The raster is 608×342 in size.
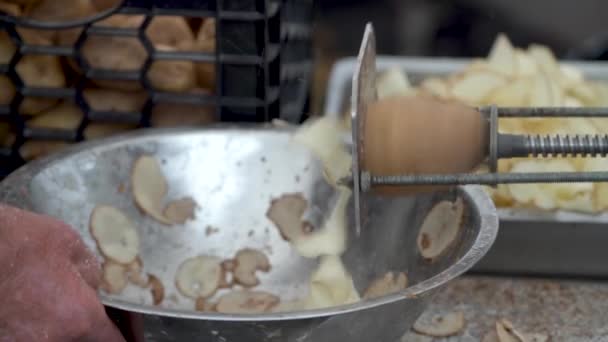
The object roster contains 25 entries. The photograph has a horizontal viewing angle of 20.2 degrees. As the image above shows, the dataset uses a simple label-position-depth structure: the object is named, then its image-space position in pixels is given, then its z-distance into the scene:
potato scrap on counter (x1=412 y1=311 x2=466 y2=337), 1.22
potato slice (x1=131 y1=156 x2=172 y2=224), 1.30
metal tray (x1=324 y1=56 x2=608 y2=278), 1.26
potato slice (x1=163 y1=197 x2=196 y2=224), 1.32
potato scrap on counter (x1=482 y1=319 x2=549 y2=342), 1.21
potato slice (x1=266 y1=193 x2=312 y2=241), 1.31
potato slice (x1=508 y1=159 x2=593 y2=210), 1.27
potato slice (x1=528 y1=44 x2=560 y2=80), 1.50
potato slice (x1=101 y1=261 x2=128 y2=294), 1.25
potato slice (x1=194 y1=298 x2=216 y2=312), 1.27
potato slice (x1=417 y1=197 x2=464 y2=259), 1.19
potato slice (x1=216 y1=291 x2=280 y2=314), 1.26
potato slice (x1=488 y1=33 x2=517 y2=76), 1.49
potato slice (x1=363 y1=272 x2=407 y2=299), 1.22
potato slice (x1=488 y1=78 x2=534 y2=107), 1.38
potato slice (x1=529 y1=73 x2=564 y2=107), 1.38
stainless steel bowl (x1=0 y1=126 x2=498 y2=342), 1.20
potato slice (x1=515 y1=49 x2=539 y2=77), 1.48
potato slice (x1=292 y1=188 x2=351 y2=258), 1.29
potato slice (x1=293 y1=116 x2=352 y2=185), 1.25
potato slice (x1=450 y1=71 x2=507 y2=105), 1.41
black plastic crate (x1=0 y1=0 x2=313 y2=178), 1.31
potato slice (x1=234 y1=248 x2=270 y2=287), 1.30
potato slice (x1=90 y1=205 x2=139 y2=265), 1.26
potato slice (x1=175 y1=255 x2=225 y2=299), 1.28
